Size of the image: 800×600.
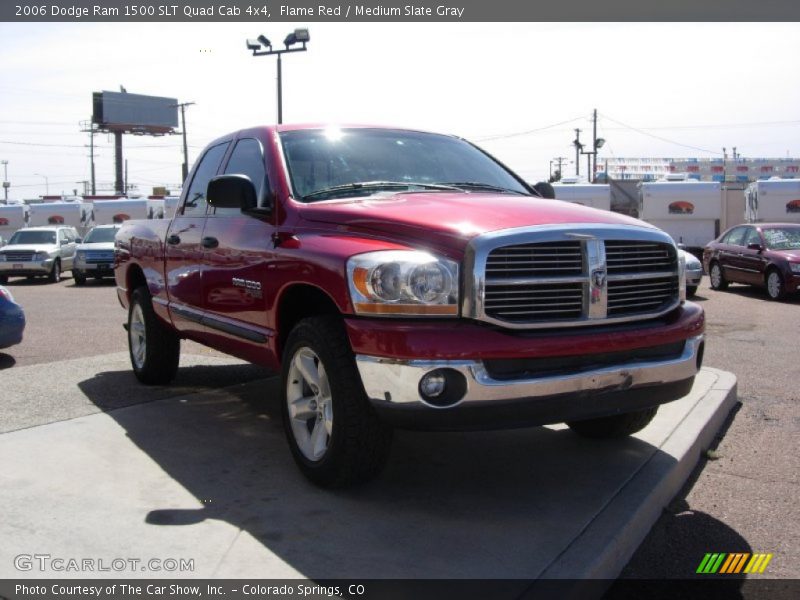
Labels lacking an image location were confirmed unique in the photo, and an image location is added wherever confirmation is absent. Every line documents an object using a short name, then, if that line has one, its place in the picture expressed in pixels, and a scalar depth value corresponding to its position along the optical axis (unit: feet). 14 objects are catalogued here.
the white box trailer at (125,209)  105.91
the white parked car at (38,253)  76.69
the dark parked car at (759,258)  50.65
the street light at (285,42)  86.63
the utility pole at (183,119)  192.41
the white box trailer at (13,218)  116.78
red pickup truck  12.26
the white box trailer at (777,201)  79.15
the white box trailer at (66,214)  111.24
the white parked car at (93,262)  72.74
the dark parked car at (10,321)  28.68
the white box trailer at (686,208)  83.41
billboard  291.38
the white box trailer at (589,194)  89.45
